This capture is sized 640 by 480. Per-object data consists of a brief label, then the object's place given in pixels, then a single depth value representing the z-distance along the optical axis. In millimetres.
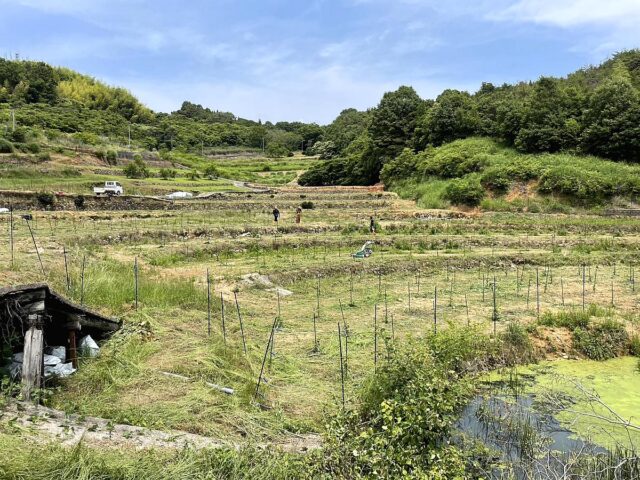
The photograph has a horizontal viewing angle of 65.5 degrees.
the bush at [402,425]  5059
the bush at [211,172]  56438
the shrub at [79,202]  29438
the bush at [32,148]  44938
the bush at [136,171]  46906
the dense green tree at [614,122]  34312
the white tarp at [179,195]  34903
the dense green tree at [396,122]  53925
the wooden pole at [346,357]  8005
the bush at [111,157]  54125
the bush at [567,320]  10445
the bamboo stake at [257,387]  6717
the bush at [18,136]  47625
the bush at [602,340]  9680
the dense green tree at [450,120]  46875
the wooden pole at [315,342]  9109
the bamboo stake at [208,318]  8902
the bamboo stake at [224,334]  8309
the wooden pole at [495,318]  10305
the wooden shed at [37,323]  6180
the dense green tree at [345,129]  73938
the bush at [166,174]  48953
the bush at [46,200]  28242
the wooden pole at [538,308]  11258
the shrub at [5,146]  42781
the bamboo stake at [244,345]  8056
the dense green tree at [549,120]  37625
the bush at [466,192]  35094
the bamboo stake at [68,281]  9948
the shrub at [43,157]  43656
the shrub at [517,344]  9367
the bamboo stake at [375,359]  8000
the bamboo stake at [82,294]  9299
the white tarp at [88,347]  7363
